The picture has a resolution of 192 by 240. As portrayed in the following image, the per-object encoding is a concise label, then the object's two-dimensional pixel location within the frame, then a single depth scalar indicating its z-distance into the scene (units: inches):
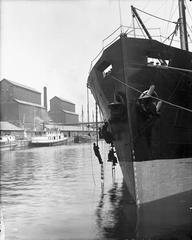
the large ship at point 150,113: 403.2
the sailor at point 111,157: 644.1
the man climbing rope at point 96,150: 617.0
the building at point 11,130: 2438.5
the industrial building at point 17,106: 2664.9
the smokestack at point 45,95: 3713.1
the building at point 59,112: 3580.2
